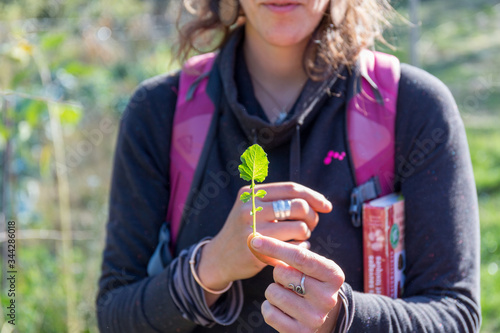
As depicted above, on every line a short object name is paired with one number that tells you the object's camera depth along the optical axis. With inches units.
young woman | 57.3
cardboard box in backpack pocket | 60.3
